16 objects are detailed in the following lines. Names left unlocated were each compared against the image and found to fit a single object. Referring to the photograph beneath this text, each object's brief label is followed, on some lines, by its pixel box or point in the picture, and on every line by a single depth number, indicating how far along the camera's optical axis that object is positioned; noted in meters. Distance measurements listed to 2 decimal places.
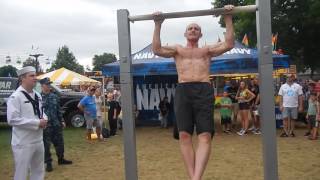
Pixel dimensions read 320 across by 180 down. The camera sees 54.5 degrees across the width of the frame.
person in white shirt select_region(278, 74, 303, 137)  8.22
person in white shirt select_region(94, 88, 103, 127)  8.59
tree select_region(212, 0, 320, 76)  22.77
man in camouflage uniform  5.69
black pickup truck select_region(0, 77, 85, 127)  10.74
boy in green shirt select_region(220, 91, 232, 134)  9.24
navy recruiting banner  10.98
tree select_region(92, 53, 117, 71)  65.99
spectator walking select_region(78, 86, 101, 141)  8.26
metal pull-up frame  3.26
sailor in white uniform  3.65
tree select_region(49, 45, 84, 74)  57.79
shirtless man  3.28
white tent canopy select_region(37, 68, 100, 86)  14.23
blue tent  8.88
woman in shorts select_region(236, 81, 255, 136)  8.87
